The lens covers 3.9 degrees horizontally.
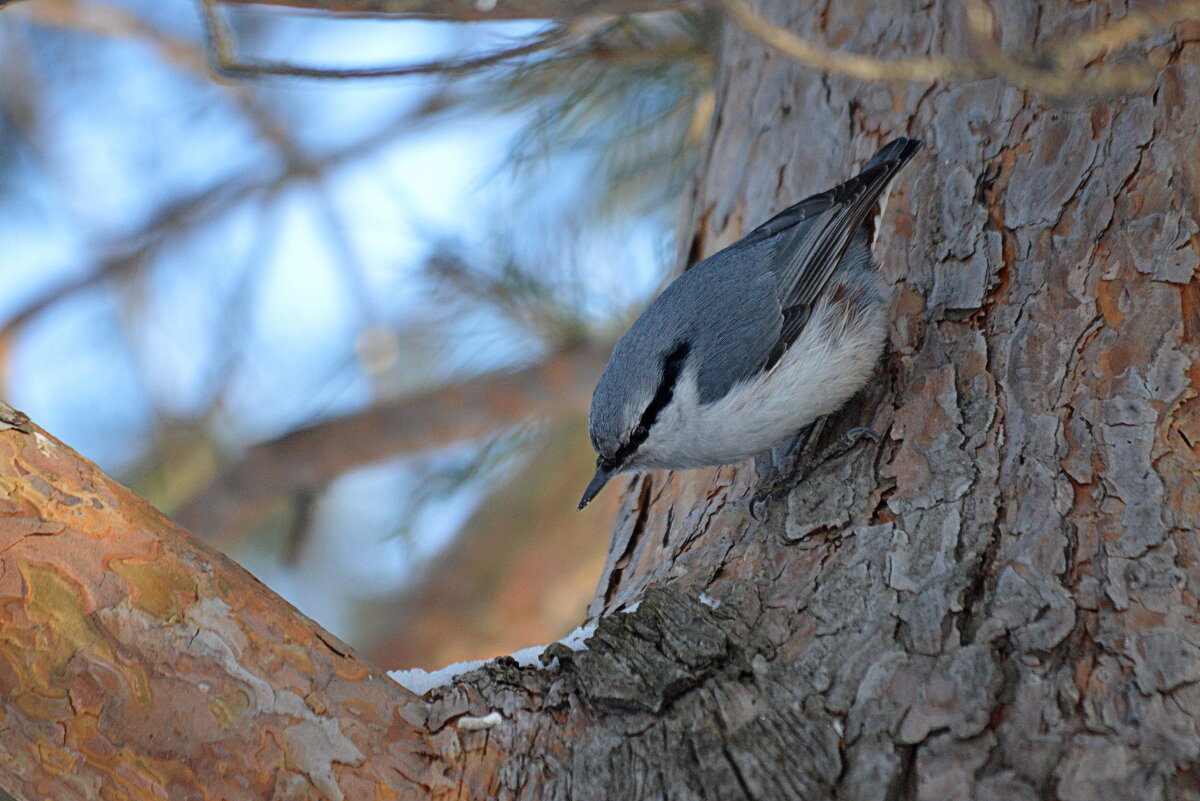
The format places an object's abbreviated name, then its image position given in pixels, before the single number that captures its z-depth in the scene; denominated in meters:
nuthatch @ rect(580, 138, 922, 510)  4.58
